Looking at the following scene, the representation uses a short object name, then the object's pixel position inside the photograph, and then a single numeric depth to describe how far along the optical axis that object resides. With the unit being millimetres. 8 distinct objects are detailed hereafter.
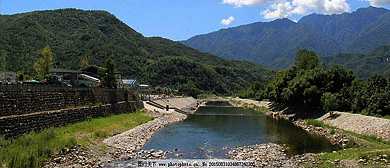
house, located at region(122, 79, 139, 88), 114219
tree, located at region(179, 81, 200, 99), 192250
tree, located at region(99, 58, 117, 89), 56344
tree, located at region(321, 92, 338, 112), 50562
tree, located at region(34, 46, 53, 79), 67188
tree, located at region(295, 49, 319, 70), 88625
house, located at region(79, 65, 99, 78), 71381
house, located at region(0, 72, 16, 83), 74262
